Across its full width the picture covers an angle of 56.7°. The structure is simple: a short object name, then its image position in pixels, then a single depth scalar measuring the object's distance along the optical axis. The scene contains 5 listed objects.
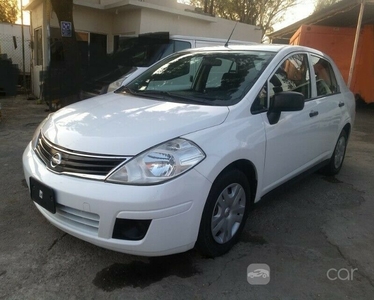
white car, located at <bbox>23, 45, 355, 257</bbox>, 2.20
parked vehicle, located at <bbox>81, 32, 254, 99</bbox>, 7.28
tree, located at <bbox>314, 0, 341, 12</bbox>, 27.05
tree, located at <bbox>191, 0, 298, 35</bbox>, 24.33
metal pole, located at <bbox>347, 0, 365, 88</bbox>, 9.35
